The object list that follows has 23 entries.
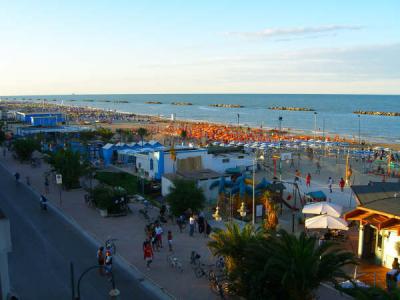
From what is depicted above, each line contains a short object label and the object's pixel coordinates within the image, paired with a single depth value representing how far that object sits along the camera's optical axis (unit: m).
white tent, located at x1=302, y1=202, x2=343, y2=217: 17.52
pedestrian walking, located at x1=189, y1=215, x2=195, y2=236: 17.16
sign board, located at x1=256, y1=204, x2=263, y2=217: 20.41
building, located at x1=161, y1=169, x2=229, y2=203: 23.54
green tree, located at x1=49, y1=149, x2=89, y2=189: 25.44
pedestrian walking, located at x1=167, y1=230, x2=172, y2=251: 15.33
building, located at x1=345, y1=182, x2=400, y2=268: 13.74
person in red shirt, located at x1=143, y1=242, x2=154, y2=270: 13.73
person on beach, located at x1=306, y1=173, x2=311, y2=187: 28.00
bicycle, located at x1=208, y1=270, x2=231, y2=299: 11.47
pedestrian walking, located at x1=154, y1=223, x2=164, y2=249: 15.59
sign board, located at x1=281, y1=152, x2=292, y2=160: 37.62
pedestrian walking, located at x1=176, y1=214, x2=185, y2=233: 17.91
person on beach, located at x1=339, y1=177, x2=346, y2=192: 26.73
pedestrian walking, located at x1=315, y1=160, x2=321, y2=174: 33.84
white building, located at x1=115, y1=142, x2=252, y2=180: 28.44
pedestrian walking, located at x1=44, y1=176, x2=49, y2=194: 24.89
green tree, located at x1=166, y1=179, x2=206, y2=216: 18.94
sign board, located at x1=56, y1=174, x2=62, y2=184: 21.87
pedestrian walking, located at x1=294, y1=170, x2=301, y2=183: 29.84
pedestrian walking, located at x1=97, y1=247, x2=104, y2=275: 13.31
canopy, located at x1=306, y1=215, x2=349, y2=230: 16.05
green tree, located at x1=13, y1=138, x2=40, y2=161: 35.66
